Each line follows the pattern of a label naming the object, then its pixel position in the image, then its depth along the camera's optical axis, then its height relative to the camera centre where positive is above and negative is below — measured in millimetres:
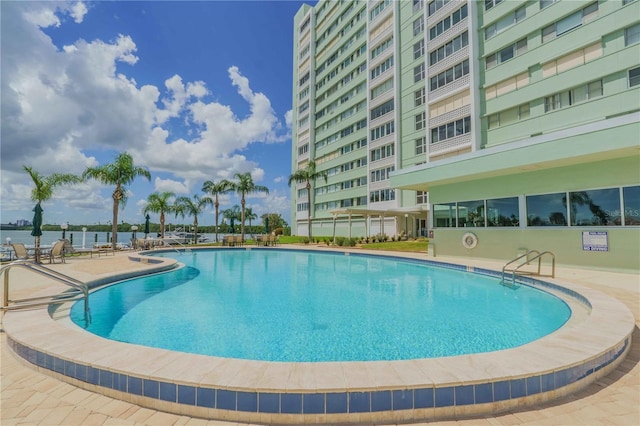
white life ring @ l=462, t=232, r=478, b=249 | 16470 -755
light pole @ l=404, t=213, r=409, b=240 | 34909 +282
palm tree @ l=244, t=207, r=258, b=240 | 65375 +2802
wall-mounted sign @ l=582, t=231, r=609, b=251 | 11836 -597
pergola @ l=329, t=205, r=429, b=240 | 29500 +1488
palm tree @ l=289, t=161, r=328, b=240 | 42531 +7208
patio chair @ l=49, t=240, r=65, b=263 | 14758 -1116
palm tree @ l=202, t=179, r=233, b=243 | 37344 +4887
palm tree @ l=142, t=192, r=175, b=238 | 37950 +3063
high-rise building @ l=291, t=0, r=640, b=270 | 12077 +8341
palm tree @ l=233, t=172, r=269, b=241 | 36906 +4970
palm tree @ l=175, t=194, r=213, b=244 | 43969 +3060
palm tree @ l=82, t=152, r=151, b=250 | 25812 +4528
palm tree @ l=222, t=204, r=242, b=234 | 67725 +3288
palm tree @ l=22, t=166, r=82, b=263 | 17720 +2584
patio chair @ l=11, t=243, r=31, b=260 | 14267 -1062
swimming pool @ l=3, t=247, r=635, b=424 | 2830 -1511
